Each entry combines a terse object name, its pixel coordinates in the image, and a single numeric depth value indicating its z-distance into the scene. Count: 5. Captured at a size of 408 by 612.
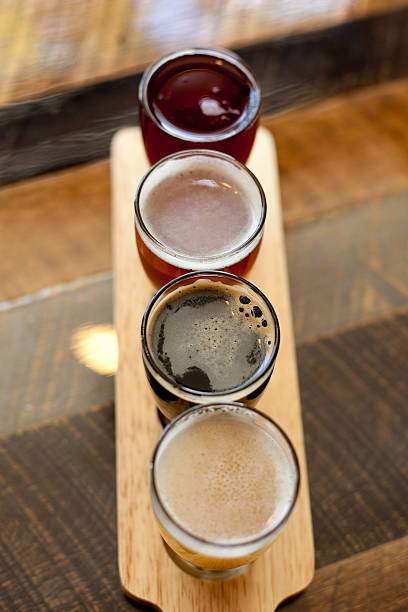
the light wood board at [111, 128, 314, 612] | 0.61
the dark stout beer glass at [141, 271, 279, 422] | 0.58
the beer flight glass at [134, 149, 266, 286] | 0.62
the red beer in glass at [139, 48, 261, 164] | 0.63
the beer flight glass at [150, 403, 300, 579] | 0.56
